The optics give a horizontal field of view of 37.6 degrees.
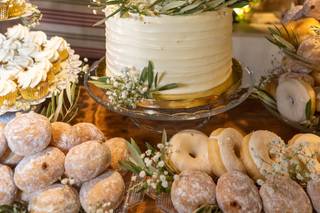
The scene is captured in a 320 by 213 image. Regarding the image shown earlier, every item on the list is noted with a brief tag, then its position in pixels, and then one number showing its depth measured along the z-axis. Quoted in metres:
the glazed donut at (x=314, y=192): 0.78
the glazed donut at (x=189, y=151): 0.86
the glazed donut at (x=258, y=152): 0.83
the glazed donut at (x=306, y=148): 0.81
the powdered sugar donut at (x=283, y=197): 0.76
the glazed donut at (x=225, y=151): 0.84
